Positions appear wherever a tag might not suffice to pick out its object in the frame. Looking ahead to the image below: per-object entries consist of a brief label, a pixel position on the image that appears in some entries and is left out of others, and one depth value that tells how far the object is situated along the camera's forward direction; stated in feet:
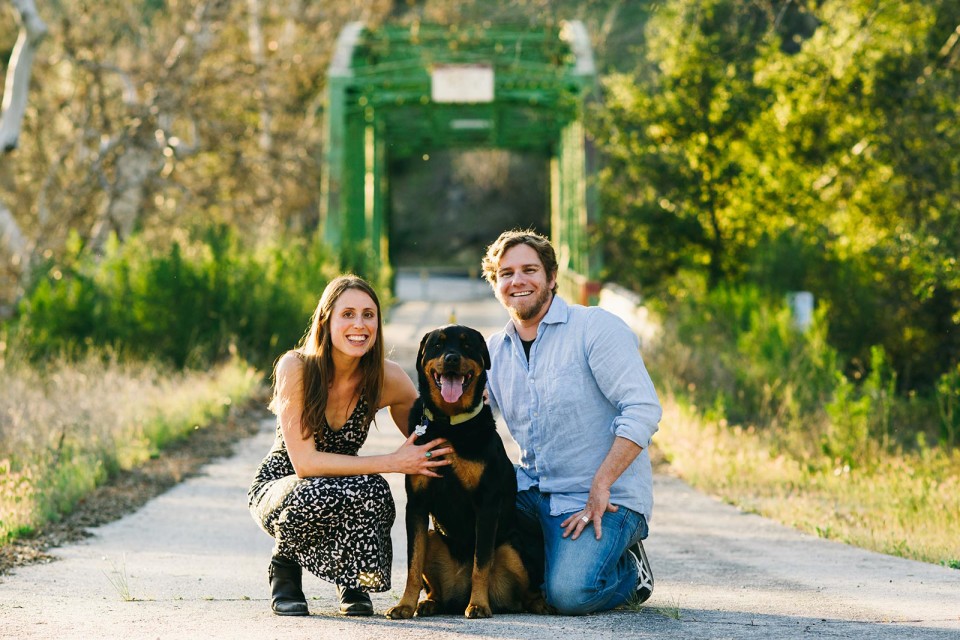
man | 32.27
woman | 32.12
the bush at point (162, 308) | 84.28
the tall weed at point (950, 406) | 62.54
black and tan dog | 30.50
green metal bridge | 137.59
